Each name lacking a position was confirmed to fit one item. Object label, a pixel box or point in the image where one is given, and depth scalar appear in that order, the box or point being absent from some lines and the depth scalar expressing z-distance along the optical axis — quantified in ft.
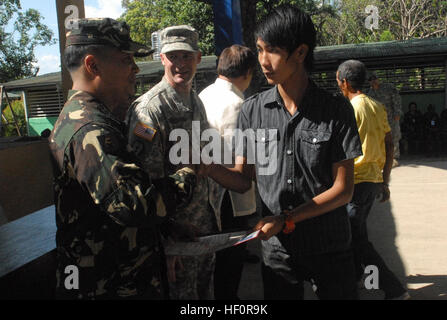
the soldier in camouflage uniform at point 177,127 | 6.91
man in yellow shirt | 10.16
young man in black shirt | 5.83
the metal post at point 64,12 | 11.86
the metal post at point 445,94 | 39.25
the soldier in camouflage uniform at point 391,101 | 25.13
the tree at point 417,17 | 75.00
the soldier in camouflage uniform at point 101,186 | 4.64
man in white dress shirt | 9.50
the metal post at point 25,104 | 62.95
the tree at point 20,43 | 114.62
